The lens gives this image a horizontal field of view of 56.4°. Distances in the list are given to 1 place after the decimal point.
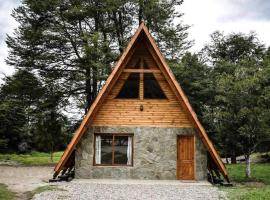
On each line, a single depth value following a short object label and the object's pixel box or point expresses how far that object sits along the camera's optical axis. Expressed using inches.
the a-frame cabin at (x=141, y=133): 458.2
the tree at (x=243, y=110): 475.0
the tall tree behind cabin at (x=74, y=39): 750.5
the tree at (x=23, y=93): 759.1
